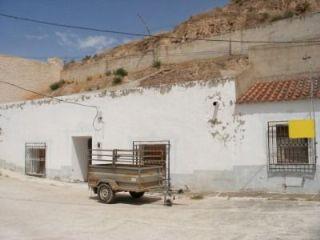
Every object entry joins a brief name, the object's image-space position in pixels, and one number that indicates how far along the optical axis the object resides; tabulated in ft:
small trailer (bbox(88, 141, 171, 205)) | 40.88
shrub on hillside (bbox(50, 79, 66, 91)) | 102.89
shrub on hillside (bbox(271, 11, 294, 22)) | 93.66
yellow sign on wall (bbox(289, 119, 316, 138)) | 40.91
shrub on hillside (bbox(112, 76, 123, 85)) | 95.29
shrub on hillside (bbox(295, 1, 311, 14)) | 98.12
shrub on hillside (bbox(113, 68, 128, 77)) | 100.46
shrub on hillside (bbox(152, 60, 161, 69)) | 95.12
